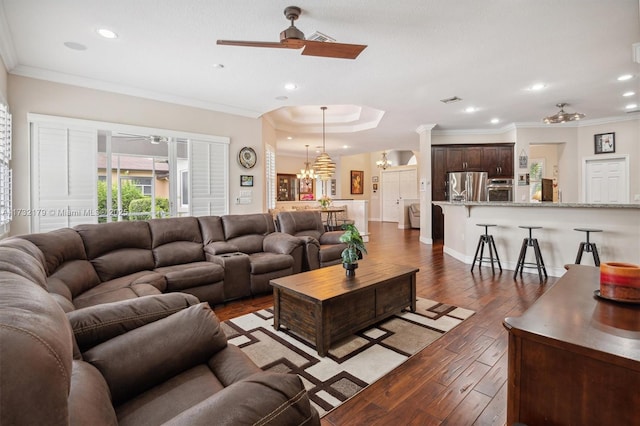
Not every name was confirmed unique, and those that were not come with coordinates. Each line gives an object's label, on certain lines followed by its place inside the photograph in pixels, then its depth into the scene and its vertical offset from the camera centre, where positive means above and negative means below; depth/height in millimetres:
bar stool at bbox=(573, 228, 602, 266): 3908 -587
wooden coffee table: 2312 -798
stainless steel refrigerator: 7320 +461
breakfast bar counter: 4086 -382
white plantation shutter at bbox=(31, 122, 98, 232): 3824 +410
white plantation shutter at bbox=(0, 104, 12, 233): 3161 +428
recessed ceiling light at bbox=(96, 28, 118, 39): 2936 +1697
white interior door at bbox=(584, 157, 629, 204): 6596 +496
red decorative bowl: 1231 -324
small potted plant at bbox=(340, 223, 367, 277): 2805 -416
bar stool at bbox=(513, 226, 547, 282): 4348 -714
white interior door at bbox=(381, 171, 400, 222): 13023 +422
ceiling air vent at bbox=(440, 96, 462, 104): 5148 +1787
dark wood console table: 887 -507
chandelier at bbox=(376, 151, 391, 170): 12049 +1688
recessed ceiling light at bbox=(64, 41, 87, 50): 3201 +1719
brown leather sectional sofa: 546 -533
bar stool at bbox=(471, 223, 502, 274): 4766 -659
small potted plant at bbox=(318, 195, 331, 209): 8531 +100
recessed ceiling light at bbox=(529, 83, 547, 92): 4547 +1775
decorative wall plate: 5641 +911
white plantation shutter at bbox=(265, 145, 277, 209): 6391 +666
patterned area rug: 1947 -1109
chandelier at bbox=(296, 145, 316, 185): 10551 +1125
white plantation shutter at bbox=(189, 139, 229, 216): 5098 +504
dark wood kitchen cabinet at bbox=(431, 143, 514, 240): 7363 +1047
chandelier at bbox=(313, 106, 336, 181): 7656 +1014
